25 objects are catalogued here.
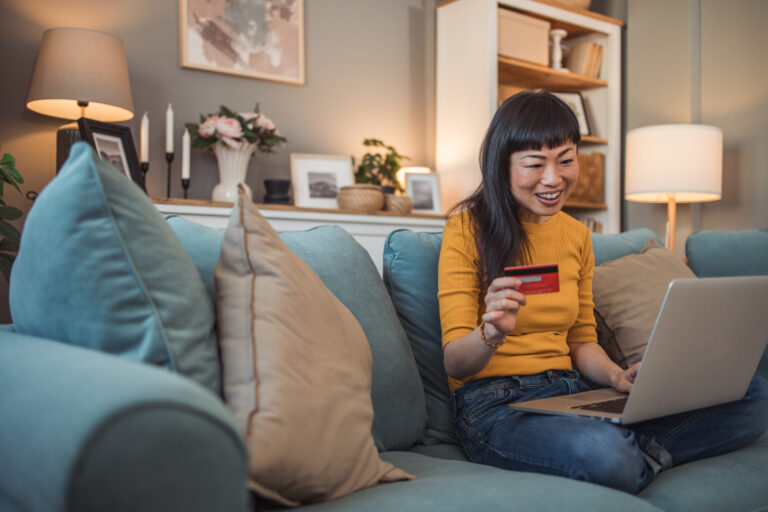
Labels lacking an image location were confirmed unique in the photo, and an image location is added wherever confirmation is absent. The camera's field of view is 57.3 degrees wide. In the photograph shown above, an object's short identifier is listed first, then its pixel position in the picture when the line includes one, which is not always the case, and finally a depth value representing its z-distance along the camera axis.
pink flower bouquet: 2.90
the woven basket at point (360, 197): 3.09
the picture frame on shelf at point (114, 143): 2.54
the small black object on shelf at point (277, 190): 3.11
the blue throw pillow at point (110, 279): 0.83
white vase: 2.94
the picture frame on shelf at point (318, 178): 3.26
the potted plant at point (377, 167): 3.43
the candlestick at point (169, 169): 2.87
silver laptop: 1.11
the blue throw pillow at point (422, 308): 1.49
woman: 1.25
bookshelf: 3.52
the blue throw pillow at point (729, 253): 2.15
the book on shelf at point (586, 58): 3.98
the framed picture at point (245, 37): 3.12
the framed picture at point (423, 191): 3.58
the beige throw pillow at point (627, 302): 1.65
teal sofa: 0.57
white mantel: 2.66
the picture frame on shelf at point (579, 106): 3.94
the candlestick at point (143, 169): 2.70
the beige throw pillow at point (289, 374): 0.83
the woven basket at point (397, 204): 3.22
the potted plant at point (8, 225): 2.07
